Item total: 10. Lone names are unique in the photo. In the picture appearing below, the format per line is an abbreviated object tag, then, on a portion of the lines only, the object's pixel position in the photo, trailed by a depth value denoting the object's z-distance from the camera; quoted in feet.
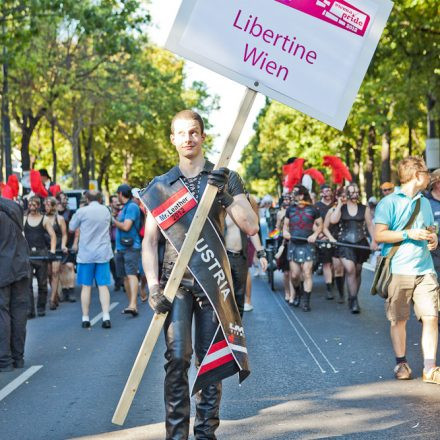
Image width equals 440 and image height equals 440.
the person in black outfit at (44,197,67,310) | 49.37
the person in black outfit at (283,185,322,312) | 46.75
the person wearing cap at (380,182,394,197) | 60.13
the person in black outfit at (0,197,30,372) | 30.22
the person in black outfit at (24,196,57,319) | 46.39
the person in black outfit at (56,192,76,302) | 53.21
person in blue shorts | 40.55
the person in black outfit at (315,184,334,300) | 50.39
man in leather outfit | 16.39
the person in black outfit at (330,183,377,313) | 44.50
